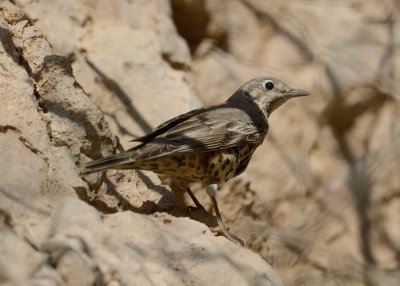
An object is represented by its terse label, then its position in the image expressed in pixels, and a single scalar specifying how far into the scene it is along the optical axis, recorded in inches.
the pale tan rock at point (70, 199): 340.5
